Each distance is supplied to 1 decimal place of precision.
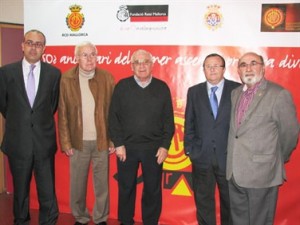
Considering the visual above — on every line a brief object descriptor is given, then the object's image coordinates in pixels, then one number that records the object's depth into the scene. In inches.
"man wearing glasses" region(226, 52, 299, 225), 88.3
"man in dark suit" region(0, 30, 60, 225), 109.9
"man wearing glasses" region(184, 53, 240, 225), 102.9
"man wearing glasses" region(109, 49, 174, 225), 111.3
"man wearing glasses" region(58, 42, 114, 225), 115.7
